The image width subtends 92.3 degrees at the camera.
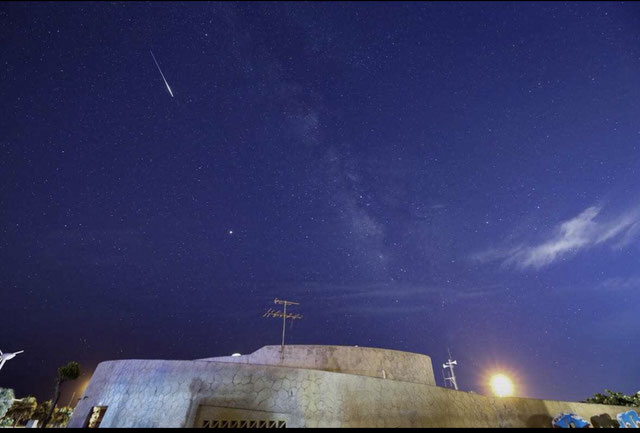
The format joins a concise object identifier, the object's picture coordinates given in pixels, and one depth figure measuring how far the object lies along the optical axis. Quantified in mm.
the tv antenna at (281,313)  21453
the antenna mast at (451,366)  30972
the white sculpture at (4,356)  29842
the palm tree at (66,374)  30938
